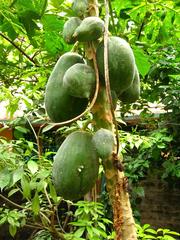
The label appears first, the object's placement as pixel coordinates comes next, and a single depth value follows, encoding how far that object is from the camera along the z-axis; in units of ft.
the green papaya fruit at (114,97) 3.43
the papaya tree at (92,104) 2.94
